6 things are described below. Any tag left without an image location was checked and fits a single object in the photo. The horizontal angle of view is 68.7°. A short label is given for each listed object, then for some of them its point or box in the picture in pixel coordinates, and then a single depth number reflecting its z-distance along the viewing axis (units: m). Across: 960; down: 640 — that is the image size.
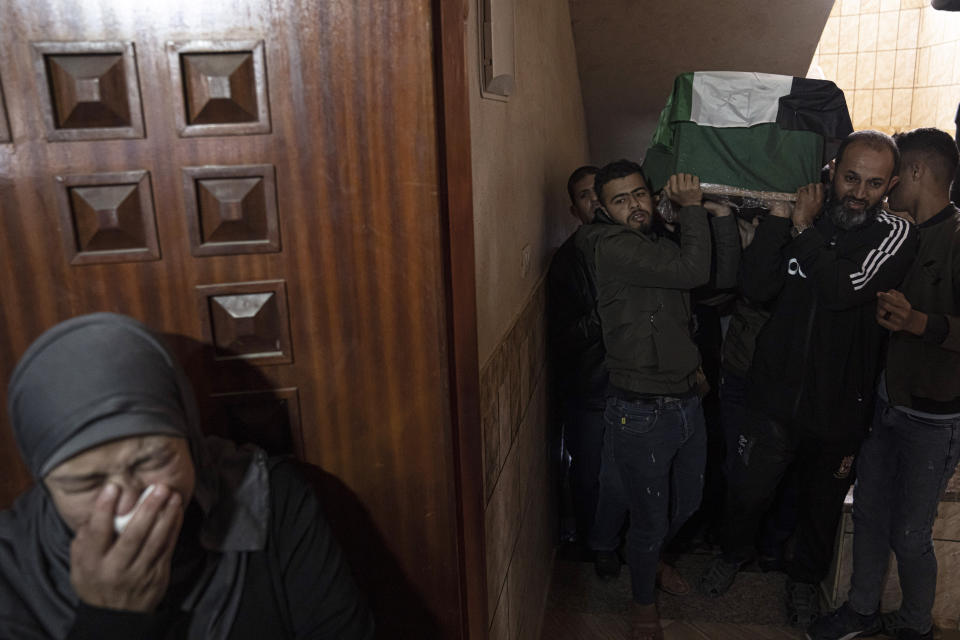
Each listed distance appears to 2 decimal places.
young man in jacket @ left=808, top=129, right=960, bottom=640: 2.14
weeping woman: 0.88
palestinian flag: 2.18
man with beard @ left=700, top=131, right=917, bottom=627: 2.16
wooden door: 1.07
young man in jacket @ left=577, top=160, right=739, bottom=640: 2.22
